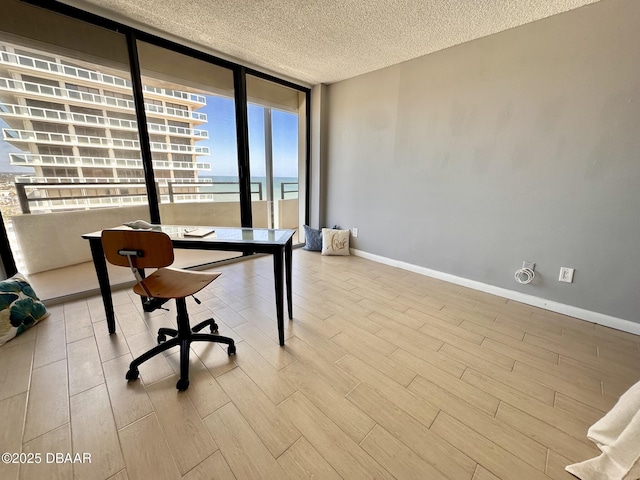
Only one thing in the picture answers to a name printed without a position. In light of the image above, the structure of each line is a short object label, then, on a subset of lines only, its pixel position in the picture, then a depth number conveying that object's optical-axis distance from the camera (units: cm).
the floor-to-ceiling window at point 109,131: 200
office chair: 132
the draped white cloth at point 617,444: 93
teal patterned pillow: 175
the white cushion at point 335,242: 378
